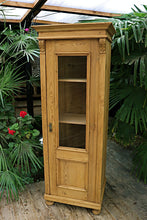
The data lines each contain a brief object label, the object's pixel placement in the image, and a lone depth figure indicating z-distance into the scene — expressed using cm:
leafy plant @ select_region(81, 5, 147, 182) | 178
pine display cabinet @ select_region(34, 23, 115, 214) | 152
